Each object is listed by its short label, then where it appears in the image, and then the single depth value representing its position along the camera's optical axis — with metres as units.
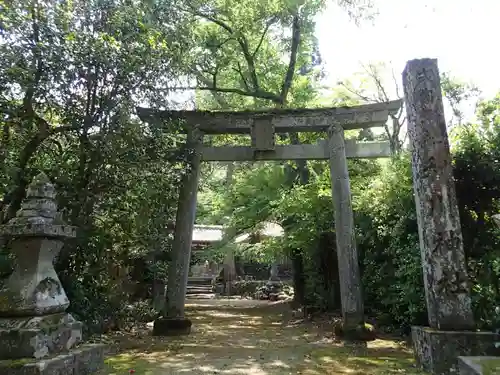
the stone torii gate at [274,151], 8.42
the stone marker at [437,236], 4.57
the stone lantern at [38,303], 3.92
